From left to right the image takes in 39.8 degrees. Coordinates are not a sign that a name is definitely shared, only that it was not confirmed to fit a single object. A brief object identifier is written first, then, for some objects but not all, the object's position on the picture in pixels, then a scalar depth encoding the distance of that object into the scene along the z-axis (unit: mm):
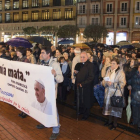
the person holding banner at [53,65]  4426
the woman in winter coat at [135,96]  5004
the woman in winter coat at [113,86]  4888
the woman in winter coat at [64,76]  7387
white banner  4188
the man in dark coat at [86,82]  5289
